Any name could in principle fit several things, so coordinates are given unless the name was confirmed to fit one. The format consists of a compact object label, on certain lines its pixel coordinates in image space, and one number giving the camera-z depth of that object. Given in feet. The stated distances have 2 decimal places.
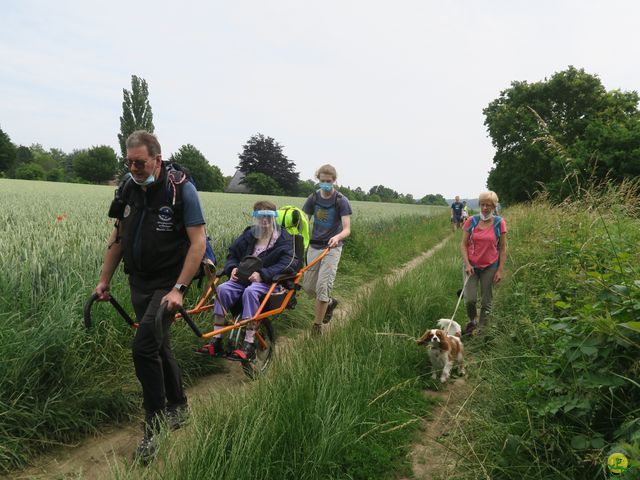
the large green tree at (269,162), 242.78
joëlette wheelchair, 12.24
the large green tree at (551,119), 66.39
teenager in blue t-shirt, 16.53
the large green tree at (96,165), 235.20
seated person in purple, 12.42
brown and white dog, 12.26
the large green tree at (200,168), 229.66
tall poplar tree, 179.22
